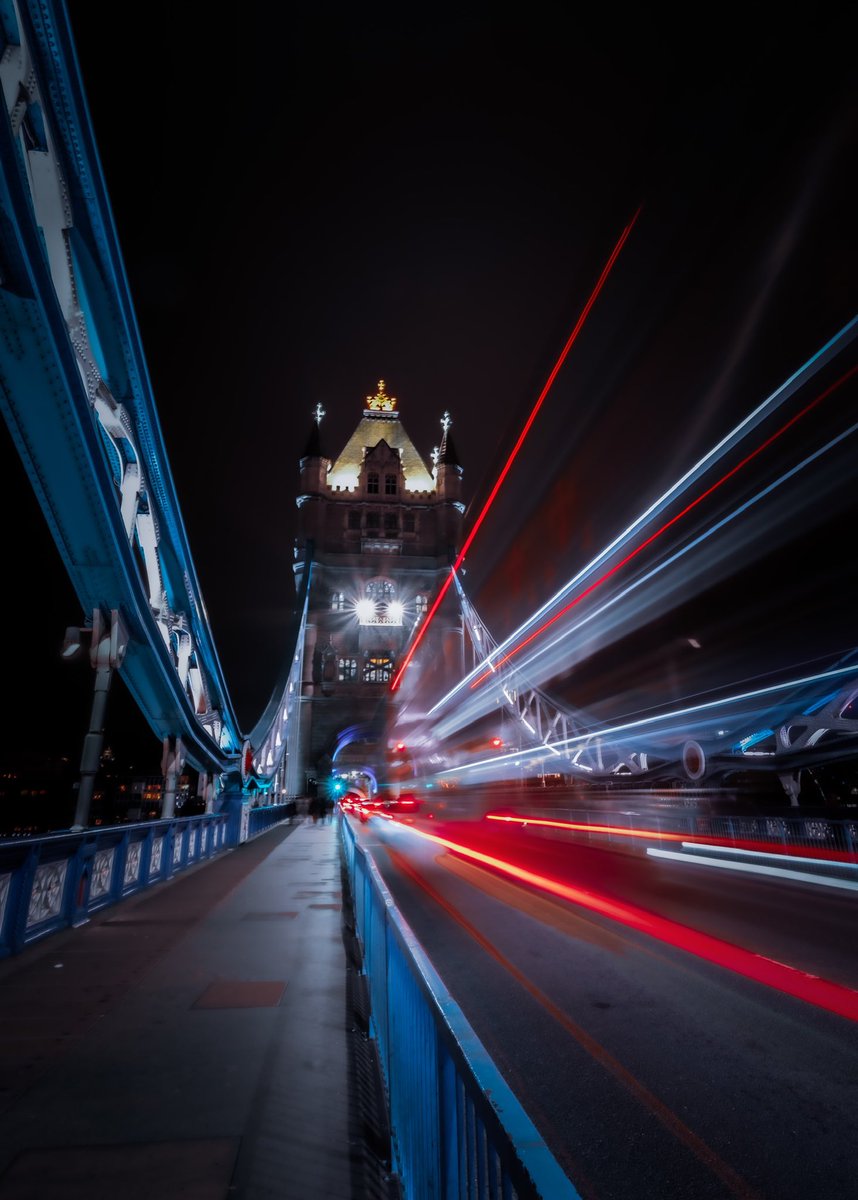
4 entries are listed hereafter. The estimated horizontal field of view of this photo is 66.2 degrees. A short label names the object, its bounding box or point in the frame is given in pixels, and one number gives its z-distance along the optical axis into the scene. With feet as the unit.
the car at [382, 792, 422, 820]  144.97
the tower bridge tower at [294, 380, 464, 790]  179.73
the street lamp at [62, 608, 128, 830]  28.60
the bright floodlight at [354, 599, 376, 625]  193.27
